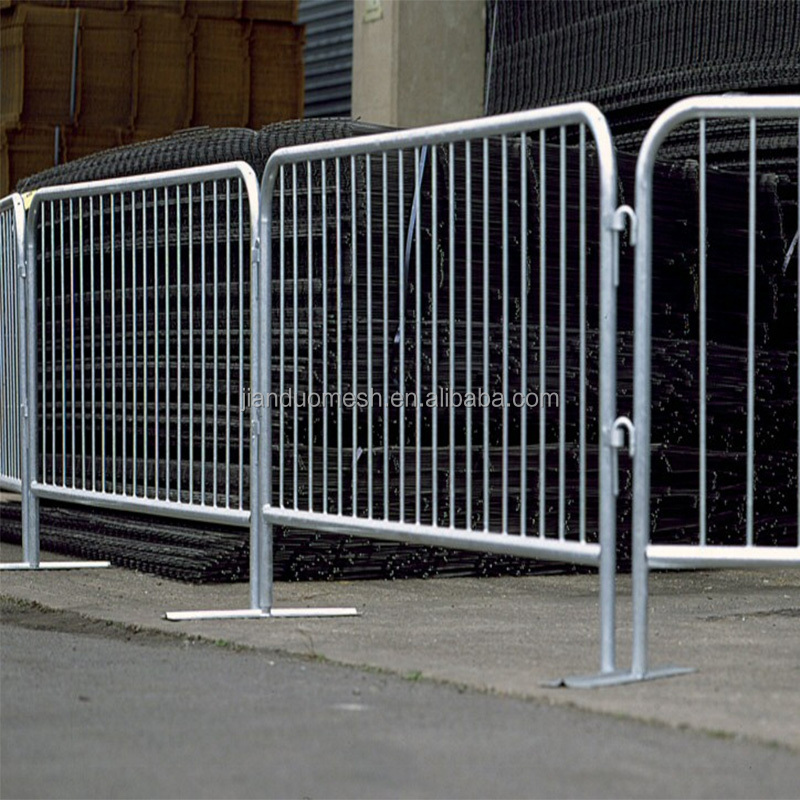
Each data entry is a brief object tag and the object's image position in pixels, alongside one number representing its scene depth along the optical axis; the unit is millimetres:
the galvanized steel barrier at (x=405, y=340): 9313
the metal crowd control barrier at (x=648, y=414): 8123
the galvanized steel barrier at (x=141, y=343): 11030
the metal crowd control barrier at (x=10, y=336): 12765
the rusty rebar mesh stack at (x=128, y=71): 16316
